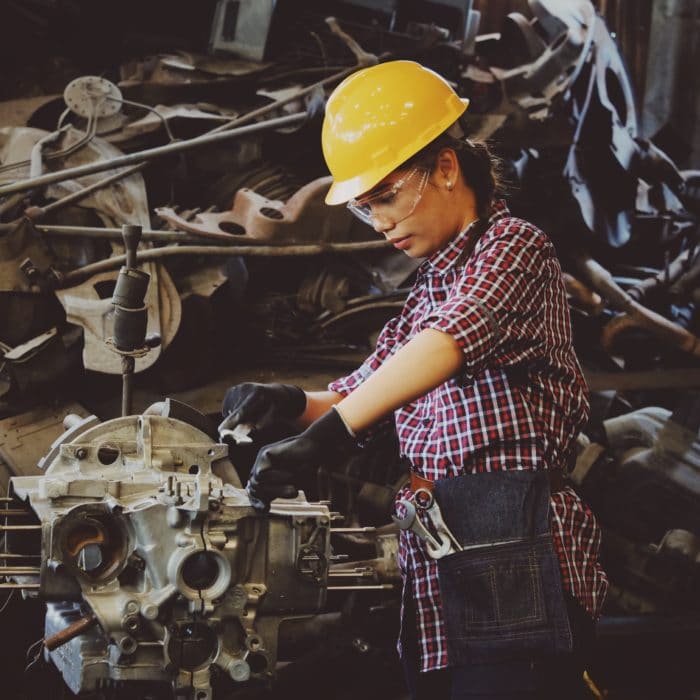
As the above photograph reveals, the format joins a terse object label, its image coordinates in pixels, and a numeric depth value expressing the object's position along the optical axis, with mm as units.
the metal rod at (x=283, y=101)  3625
